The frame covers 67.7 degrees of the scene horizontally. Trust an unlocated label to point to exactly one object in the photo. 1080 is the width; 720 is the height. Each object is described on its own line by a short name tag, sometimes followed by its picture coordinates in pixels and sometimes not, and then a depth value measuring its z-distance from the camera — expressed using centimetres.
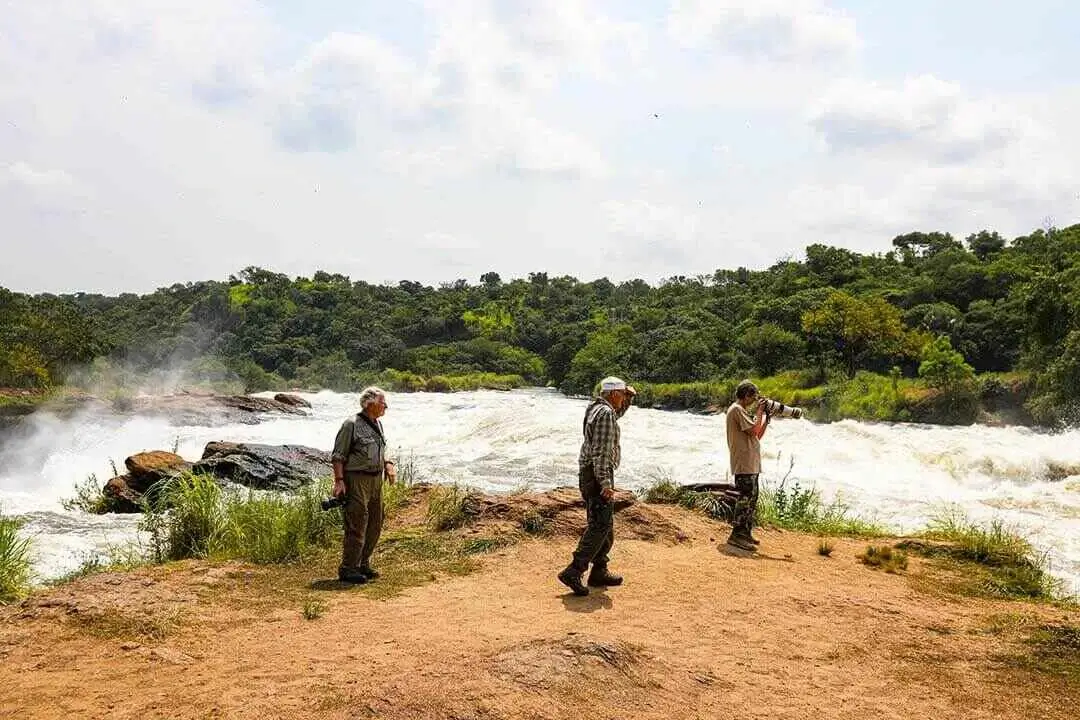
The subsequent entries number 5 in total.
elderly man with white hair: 646
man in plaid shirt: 573
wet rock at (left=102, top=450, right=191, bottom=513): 1253
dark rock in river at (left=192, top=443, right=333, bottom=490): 1407
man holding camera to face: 776
